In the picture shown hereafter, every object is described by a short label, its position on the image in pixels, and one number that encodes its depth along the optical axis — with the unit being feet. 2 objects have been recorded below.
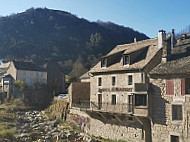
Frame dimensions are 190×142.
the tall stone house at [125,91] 53.63
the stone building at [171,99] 45.77
